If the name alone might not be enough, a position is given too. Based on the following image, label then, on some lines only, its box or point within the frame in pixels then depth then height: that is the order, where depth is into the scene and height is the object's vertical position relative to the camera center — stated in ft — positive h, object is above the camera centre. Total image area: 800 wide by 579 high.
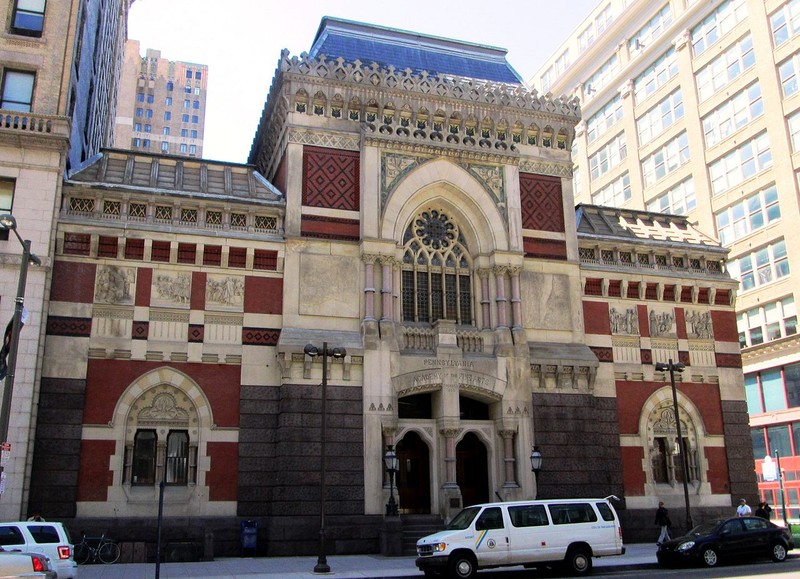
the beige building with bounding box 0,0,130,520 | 83.46 +39.75
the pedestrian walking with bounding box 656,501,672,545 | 94.27 -3.84
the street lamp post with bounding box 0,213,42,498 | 61.52 +13.13
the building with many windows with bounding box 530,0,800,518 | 163.32 +82.69
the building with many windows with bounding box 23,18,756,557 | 89.76 +20.45
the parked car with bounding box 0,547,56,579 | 44.96 -4.16
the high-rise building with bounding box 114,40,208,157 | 417.08 +214.15
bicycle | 79.56 -5.76
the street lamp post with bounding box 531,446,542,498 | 92.17 +3.16
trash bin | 86.58 -5.32
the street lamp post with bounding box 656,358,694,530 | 92.60 +14.13
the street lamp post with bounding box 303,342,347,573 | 72.23 +8.20
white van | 68.23 -4.39
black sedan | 75.20 -5.54
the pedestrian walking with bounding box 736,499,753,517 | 100.22 -3.06
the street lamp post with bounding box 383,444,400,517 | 89.51 +2.37
